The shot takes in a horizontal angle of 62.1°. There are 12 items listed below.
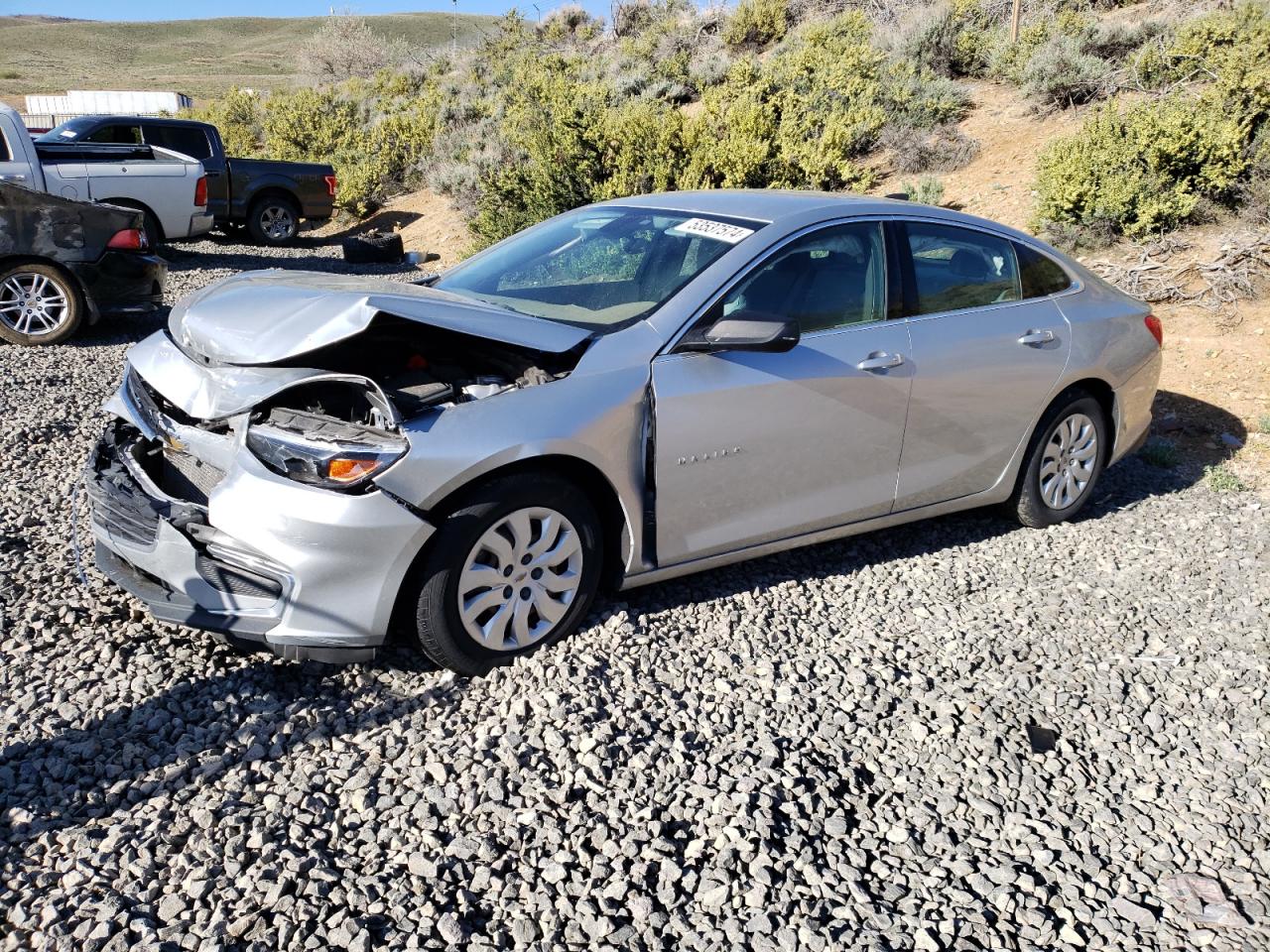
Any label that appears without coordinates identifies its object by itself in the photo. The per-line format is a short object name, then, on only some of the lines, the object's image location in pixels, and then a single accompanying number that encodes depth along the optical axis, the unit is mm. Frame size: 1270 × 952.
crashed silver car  3469
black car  8484
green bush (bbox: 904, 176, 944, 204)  12023
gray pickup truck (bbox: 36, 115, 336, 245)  14906
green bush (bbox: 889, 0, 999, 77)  16484
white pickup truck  11523
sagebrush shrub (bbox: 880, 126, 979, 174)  13344
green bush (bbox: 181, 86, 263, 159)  26016
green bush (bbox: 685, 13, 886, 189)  12594
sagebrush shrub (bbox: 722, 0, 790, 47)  21156
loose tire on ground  14570
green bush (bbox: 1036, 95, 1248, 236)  9852
